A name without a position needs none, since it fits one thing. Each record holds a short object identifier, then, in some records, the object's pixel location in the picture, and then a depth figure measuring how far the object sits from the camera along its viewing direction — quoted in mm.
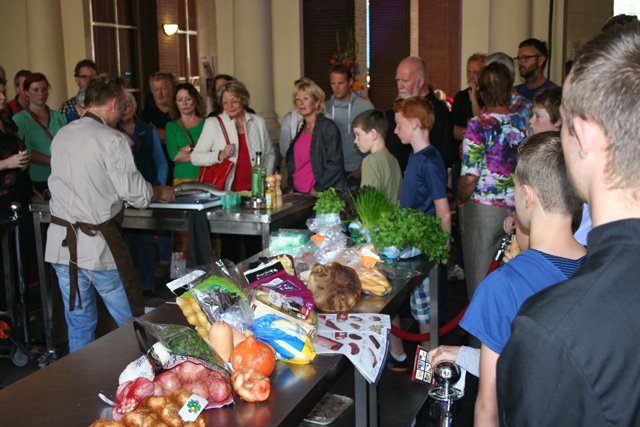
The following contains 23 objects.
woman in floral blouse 4016
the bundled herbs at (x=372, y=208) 3400
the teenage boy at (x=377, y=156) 4246
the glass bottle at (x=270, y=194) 4484
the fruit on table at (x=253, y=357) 1938
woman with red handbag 5227
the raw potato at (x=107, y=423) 1566
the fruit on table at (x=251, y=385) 1812
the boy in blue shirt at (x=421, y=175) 3871
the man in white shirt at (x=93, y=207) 3615
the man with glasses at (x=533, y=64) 5965
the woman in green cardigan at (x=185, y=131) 5633
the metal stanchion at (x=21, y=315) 4305
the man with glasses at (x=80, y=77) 6332
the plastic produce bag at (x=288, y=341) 2080
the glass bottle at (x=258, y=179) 4562
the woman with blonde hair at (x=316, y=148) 5246
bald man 5301
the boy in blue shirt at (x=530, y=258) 1734
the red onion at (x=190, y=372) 1841
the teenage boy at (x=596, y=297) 955
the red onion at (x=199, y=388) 1768
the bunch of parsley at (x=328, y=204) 3602
